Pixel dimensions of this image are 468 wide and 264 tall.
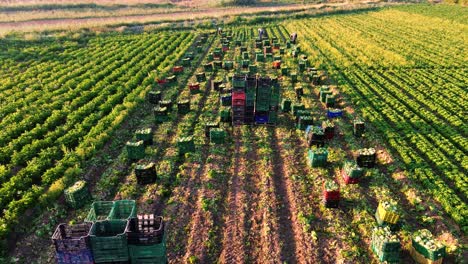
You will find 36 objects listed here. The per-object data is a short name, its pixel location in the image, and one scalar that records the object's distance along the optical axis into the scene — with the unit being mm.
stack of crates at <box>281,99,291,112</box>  22156
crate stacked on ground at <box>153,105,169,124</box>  21202
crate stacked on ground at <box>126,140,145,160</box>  17078
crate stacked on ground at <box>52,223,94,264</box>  9836
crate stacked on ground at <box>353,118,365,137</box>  18906
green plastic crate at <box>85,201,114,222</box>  12500
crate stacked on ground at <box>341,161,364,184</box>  14945
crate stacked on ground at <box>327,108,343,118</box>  21344
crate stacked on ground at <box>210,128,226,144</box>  18500
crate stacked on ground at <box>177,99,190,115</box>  22250
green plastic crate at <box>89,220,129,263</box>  10008
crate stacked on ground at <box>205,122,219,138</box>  19266
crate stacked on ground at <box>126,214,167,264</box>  10164
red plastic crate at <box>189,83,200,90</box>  25970
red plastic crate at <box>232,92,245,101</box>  19594
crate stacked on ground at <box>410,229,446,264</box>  10812
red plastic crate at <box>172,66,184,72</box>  30531
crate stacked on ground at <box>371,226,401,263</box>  11117
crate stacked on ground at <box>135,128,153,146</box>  18438
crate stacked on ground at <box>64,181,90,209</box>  13847
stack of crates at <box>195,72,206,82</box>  28248
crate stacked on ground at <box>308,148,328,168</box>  16203
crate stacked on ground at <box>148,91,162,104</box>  24031
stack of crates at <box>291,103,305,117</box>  21375
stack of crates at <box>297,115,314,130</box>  19781
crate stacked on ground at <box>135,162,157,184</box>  15094
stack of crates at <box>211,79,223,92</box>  26203
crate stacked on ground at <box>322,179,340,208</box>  13505
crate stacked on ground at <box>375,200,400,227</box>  12289
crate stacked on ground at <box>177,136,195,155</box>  17469
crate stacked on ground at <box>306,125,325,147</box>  17953
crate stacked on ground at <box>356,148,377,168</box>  16047
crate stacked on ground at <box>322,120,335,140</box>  18688
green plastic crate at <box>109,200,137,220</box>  12445
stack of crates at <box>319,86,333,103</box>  23484
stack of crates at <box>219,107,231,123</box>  20816
